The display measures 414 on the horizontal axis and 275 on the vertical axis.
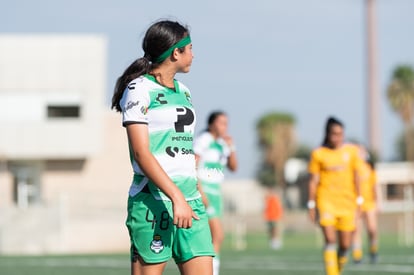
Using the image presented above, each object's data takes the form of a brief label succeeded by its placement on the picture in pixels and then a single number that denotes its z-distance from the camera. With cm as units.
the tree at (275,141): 11131
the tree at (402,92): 9219
